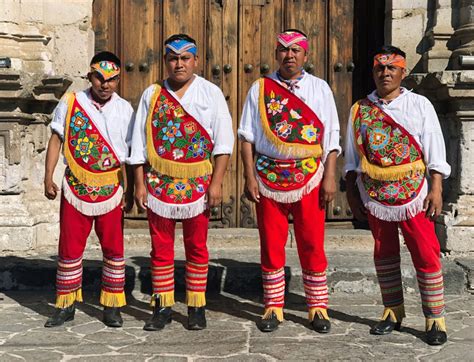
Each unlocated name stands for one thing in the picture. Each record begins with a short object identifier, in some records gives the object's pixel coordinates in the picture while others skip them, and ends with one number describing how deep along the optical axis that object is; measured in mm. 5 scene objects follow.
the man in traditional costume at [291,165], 4156
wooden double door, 6160
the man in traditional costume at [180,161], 4137
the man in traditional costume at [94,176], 4238
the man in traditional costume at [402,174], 3994
